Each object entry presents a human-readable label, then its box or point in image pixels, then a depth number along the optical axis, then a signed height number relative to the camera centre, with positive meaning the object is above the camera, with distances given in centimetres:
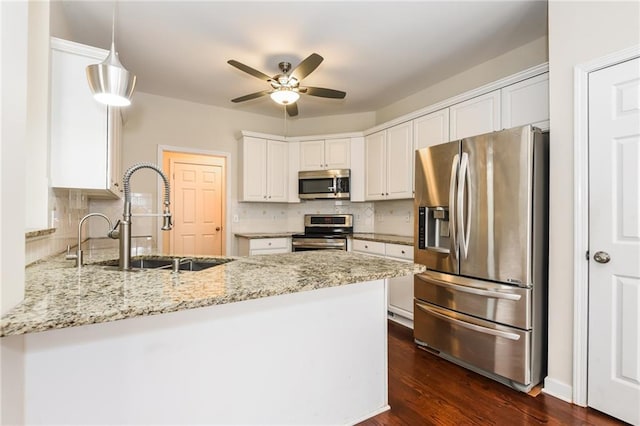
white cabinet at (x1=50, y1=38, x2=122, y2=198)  177 +50
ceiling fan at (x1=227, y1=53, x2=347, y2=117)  245 +114
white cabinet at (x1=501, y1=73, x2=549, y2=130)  236 +87
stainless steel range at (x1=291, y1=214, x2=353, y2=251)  404 -27
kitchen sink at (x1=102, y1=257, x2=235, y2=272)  192 -32
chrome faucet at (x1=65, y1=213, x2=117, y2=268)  156 -23
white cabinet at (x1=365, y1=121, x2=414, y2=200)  351 +60
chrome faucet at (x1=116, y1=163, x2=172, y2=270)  151 -8
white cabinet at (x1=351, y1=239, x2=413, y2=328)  314 -79
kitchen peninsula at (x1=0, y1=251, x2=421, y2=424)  95 -50
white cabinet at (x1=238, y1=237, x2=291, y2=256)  392 -42
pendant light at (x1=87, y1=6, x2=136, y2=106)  146 +62
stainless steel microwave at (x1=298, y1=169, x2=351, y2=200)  419 +38
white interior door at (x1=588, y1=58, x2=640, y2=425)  169 -15
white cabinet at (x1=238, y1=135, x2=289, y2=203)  420 +58
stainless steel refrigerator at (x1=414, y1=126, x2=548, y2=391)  201 -29
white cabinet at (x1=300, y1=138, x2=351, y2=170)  424 +80
